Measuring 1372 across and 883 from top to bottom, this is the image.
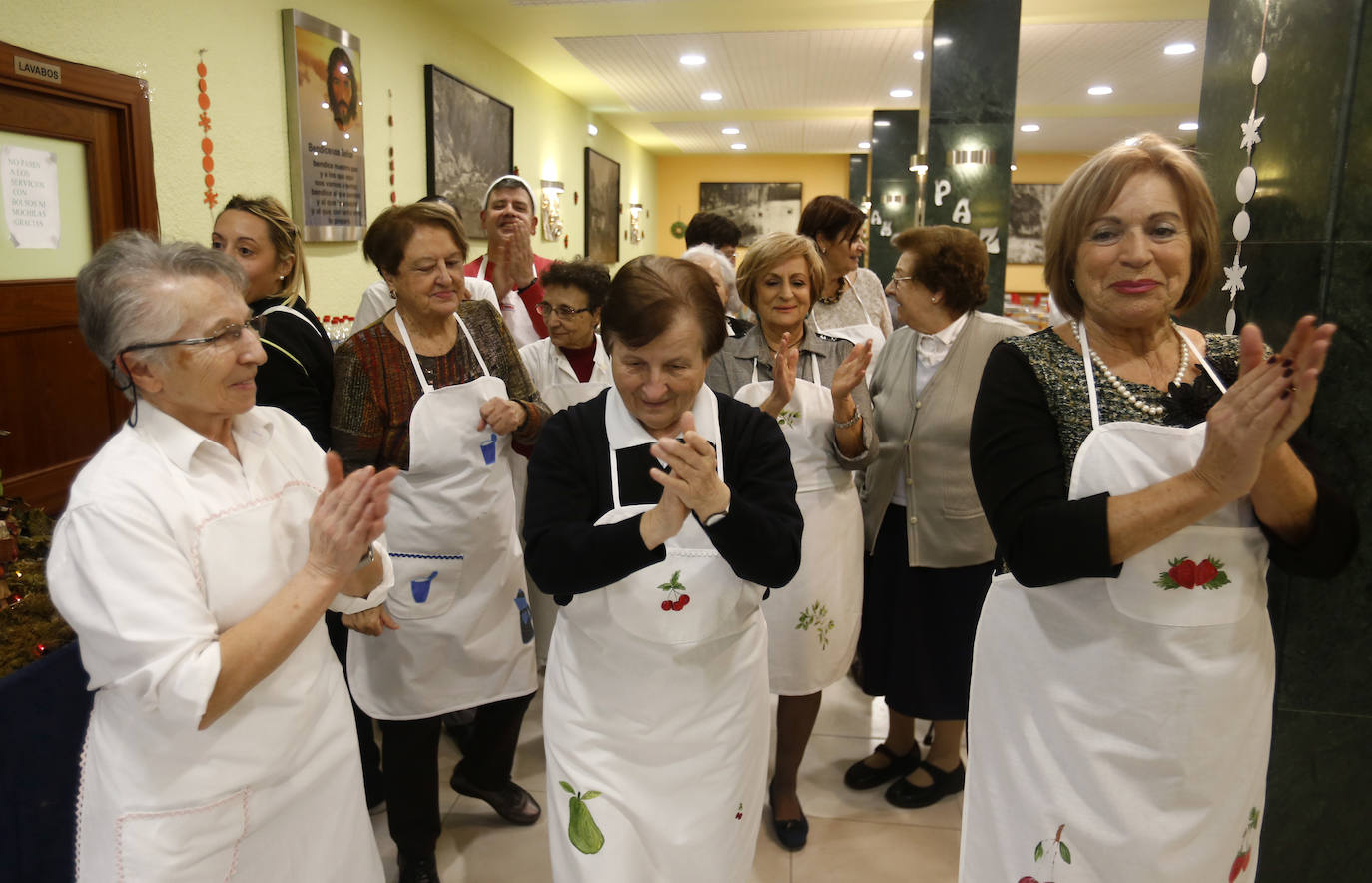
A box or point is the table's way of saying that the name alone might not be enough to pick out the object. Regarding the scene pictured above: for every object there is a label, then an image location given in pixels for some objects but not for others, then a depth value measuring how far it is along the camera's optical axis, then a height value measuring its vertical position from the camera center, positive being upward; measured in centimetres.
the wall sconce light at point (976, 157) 687 +116
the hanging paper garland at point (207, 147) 401 +67
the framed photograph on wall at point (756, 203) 1675 +190
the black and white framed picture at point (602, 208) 1139 +126
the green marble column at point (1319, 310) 169 +0
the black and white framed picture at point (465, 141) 657 +129
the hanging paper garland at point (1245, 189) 188 +26
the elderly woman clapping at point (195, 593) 122 -43
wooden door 304 -2
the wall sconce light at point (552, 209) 905 +94
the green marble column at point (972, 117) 664 +146
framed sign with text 470 +96
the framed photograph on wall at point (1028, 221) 1611 +159
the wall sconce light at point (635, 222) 1392 +126
